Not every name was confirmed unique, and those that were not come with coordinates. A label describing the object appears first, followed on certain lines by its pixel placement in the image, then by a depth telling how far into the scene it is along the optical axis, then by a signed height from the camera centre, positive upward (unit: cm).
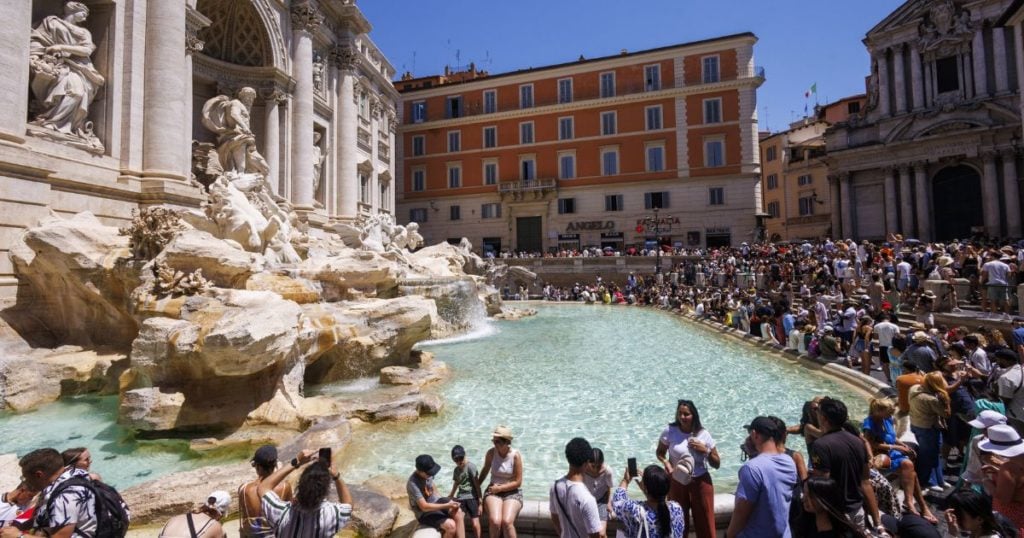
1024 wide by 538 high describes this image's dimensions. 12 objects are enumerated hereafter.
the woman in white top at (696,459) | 346 -120
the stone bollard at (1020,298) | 900 -32
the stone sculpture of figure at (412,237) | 1914 +204
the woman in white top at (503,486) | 355 -144
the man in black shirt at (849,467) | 295 -107
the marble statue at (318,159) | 2169 +571
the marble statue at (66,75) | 1045 +469
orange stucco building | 3175 +926
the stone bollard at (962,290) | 1121 -20
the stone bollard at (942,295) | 1076 -29
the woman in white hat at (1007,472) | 269 -103
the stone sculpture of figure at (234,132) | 1630 +522
